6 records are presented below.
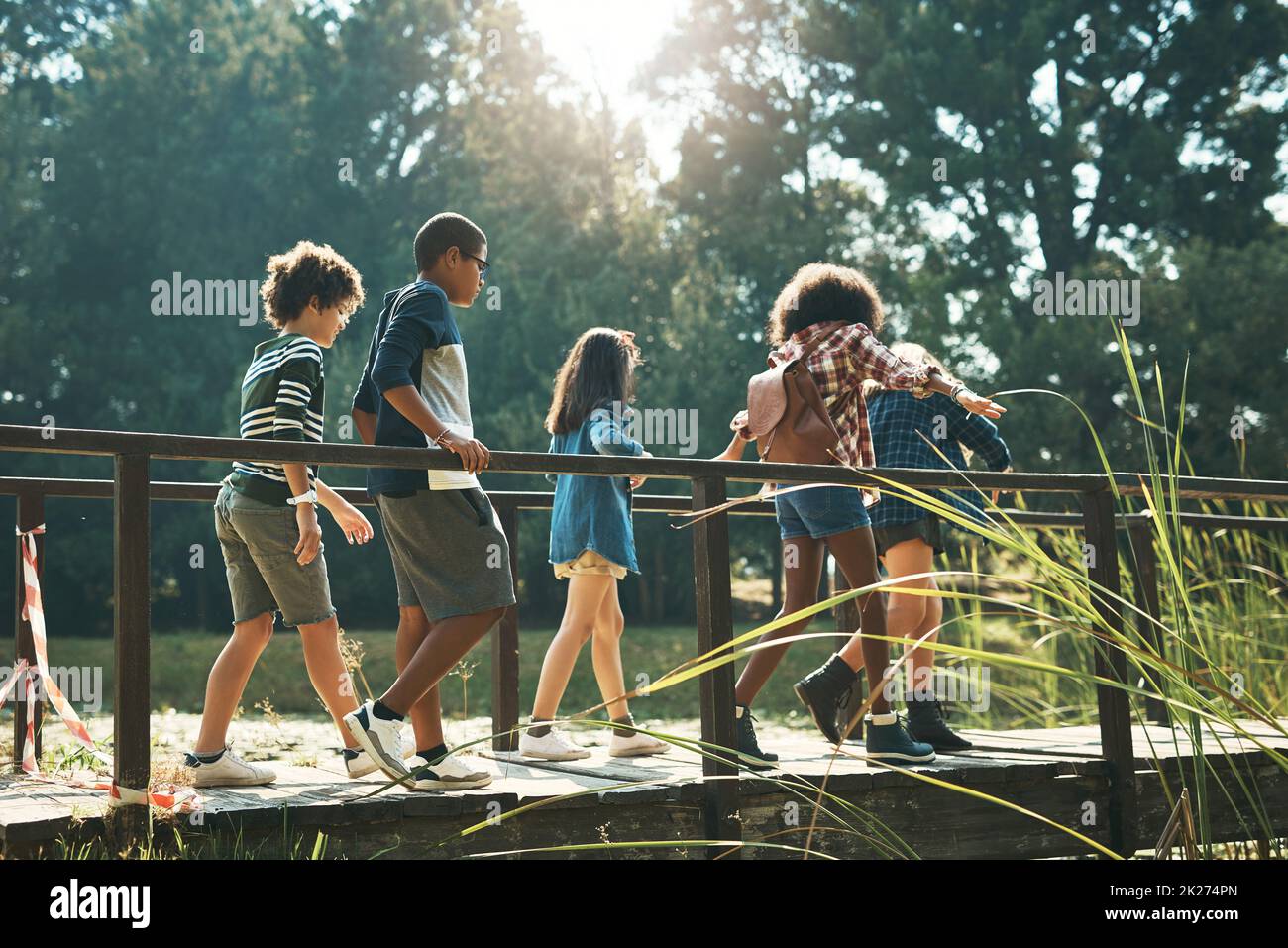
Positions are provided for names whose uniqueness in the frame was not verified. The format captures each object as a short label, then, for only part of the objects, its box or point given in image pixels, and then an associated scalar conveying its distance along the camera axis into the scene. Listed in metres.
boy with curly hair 3.75
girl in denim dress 4.94
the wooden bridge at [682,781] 3.15
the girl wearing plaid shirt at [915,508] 4.82
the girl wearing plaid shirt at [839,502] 4.26
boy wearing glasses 3.55
